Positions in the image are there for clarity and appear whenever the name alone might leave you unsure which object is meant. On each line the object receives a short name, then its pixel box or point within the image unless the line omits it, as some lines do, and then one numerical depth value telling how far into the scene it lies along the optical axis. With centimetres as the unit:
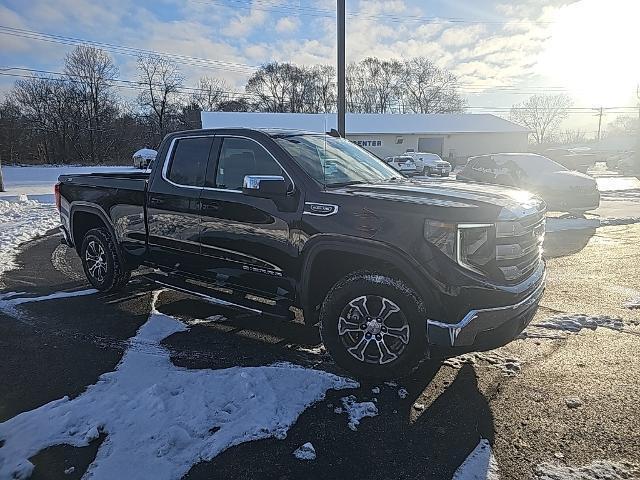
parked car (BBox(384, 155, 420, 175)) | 3212
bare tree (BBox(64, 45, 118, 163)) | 5528
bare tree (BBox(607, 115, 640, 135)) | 7741
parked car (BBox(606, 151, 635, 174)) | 4125
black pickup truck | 323
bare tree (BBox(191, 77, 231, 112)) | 5900
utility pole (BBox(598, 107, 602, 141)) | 8624
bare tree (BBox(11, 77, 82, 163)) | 5350
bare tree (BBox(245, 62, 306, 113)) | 6419
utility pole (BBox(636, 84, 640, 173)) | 3856
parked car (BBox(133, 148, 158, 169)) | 3065
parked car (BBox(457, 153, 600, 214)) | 1179
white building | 4422
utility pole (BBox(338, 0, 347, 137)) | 1201
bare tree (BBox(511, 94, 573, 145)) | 8669
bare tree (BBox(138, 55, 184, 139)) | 5922
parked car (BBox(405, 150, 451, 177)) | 3297
